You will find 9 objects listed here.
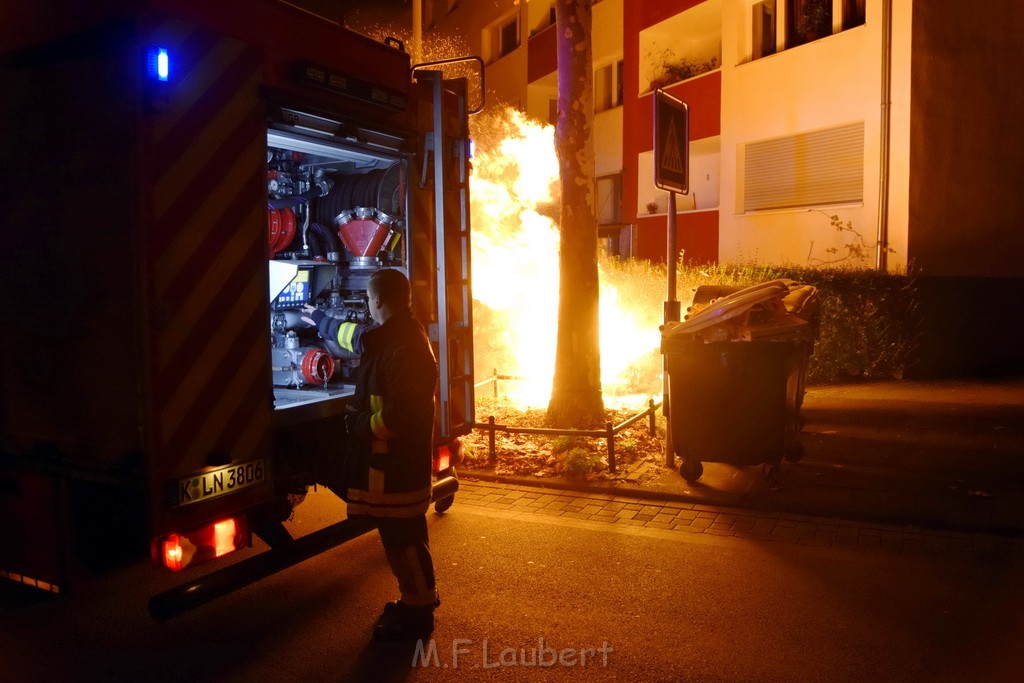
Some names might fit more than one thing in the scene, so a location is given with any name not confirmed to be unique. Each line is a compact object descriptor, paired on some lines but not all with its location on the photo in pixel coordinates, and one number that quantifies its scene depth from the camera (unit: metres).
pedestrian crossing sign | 6.98
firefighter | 3.88
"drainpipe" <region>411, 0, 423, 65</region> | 13.63
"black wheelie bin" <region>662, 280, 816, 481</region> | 6.48
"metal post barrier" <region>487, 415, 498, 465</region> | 7.51
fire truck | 3.47
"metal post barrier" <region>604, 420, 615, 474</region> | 7.11
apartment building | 14.09
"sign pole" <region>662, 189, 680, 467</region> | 7.23
